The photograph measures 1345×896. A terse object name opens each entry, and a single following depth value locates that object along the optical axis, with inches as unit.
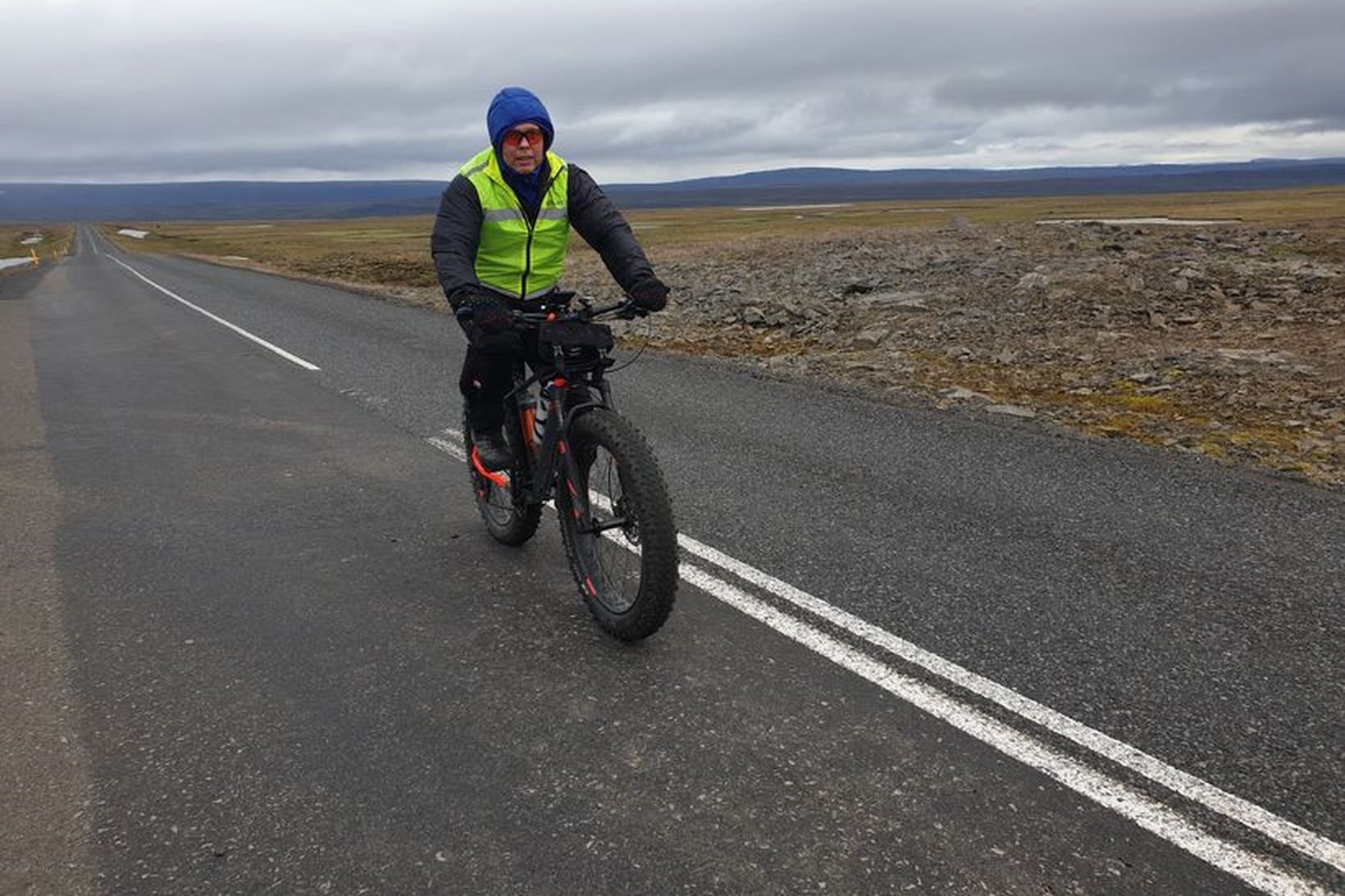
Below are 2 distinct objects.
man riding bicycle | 156.6
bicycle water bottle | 169.3
